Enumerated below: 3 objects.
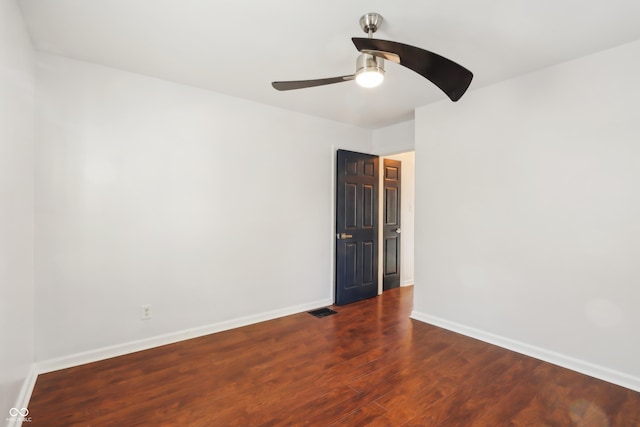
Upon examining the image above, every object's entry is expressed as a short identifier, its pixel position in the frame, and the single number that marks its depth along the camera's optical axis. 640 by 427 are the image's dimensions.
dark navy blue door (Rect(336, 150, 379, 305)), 4.25
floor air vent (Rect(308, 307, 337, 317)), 3.85
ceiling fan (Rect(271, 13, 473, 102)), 1.60
